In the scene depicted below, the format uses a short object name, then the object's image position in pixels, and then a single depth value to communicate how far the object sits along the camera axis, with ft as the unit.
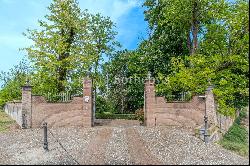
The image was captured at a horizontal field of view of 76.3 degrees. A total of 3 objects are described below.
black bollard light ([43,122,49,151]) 22.09
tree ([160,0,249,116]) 38.58
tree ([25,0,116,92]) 44.85
